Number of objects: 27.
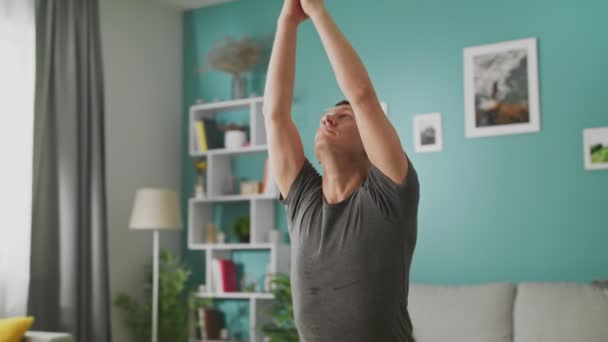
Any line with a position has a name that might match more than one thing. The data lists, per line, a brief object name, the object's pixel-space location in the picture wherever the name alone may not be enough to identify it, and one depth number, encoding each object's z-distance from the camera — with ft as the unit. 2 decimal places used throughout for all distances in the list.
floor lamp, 14.62
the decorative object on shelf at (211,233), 16.40
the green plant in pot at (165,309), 15.39
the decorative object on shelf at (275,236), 15.34
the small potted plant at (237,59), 15.94
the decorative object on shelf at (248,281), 15.76
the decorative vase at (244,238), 15.97
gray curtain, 13.65
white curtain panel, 12.98
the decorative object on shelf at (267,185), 15.25
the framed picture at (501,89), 12.96
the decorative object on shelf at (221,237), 16.28
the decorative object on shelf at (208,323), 15.69
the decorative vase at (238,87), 16.19
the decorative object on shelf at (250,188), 15.72
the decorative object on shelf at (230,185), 16.56
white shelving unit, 15.20
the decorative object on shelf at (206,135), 16.38
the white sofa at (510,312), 10.80
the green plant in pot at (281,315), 13.65
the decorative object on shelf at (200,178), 16.54
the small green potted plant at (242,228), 15.93
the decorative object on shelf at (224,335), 15.71
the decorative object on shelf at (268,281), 14.71
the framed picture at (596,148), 12.17
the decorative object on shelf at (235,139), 15.99
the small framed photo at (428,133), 13.87
